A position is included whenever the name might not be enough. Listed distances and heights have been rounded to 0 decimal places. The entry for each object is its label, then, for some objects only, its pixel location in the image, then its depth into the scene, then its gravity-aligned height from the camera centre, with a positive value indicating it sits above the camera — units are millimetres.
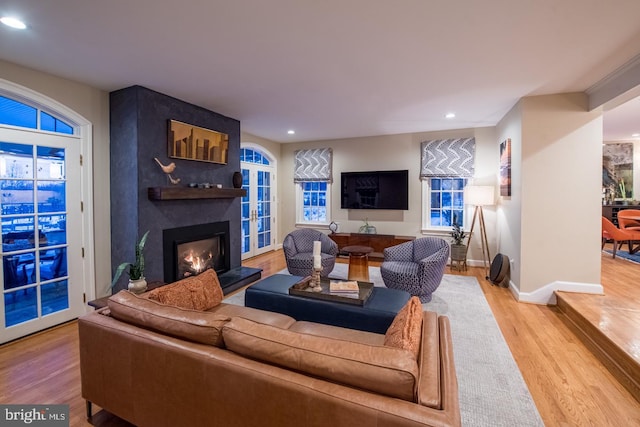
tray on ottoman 2541 -817
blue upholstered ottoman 2404 -908
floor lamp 4867 +102
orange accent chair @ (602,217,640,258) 5352 -528
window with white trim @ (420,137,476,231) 5457 +528
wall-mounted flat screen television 6008 +323
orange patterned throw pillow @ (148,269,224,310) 2094 -685
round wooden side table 3934 -842
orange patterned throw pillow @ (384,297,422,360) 1363 -630
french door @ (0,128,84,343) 2801 -276
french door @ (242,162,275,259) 6191 -125
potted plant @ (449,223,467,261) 5215 -740
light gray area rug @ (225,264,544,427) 1855 -1309
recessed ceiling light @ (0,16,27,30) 2038 +1305
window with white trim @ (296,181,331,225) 6785 +67
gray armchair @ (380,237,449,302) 3592 -840
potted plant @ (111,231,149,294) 2906 -744
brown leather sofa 1095 -723
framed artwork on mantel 3793 +874
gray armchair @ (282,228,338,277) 4320 -748
